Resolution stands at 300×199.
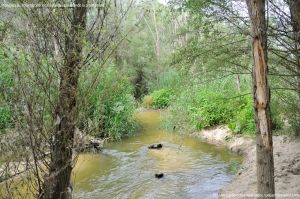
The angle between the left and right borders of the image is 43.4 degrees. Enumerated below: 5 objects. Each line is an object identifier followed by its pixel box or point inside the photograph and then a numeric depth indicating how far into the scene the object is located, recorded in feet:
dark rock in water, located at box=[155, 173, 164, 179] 26.61
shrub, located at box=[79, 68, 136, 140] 39.50
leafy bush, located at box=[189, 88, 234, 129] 39.88
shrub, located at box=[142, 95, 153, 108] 66.61
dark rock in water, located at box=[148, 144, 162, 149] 35.17
